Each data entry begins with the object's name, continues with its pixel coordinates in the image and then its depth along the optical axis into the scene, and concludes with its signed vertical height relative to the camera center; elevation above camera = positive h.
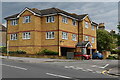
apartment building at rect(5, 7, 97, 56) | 35.84 +2.17
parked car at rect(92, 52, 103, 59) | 42.22 -2.63
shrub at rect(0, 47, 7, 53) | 36.56 -1.24
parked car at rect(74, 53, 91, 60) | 34.81 -2.03
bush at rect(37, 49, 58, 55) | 33.53 -1.51
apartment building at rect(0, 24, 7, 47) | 51.94 +2.13
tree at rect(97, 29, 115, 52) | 54.64 +0.64
